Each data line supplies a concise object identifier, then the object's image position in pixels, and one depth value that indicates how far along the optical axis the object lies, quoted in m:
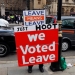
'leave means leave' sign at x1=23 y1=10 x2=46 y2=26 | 3.60
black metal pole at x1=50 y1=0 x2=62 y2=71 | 3.45
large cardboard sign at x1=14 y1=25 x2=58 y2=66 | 3.29
